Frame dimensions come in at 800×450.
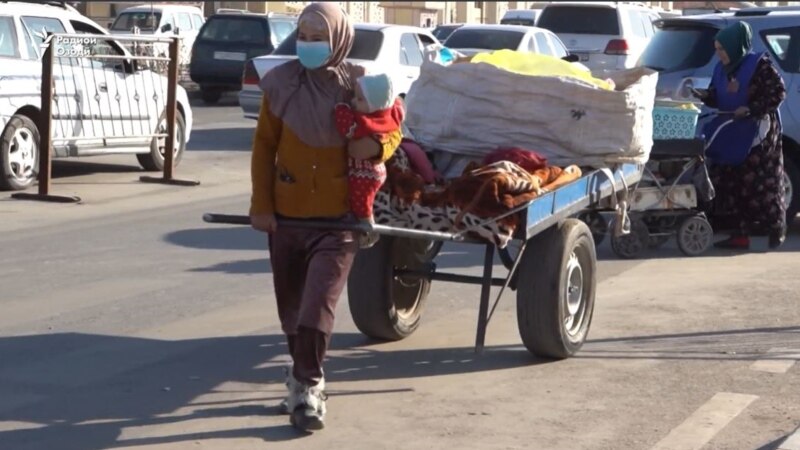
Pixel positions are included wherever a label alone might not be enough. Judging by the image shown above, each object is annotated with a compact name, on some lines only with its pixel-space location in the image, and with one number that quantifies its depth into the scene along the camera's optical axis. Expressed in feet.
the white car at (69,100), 47.91
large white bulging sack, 26.73
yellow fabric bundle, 27.99
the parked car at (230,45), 92.17
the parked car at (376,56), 63.46
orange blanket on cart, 23.52
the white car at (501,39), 76.07
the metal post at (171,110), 51.83
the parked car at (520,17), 133.96
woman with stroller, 38.09
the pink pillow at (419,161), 25.43
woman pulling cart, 21.47
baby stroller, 37.47
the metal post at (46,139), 46.14
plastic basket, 37.19
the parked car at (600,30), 89.04
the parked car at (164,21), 111.86
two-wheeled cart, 24.85
